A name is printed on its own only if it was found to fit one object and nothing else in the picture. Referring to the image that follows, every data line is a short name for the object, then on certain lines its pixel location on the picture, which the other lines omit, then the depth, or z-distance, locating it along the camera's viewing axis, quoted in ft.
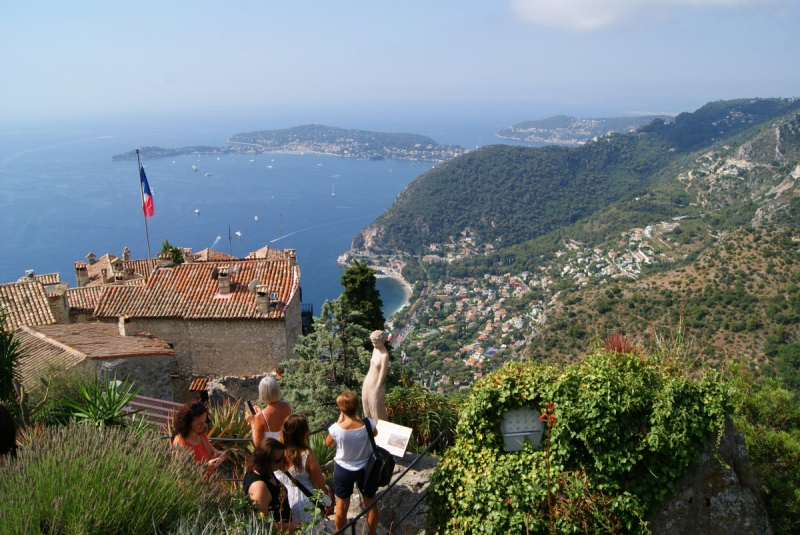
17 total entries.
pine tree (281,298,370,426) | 25.12
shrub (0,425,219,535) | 10.74
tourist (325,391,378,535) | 15.88
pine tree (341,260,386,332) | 43.60
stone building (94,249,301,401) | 49.03
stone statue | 18.71
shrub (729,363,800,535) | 23.32
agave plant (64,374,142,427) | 18.63
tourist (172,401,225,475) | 15.92
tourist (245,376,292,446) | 17.30
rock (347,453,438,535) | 18.19
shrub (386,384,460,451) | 22.66
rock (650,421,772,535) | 17.46
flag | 71.82
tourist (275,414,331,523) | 15.06
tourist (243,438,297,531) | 13.87
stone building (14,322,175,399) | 33.99
